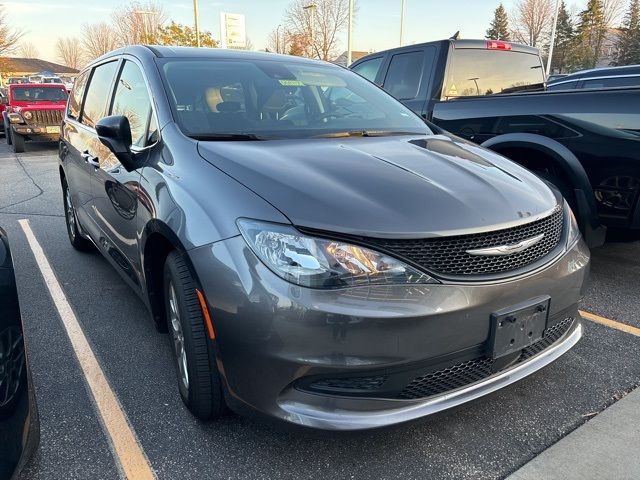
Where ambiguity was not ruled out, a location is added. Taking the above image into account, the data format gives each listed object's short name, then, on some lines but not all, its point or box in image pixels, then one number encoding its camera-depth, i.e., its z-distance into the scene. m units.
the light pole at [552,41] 26.93
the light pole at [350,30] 24.72
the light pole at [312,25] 32.59
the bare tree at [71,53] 78.20
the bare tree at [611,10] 45.62
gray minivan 1.79
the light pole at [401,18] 32.09
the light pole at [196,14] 25.31
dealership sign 34.06
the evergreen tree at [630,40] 42.62
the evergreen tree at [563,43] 47.44
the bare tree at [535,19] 43.72
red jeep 13.48
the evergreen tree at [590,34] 45.44
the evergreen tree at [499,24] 58.72
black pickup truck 3.41
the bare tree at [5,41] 32.47
